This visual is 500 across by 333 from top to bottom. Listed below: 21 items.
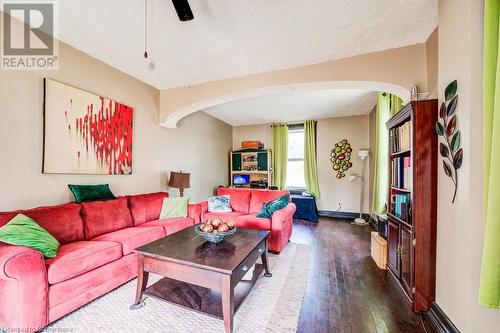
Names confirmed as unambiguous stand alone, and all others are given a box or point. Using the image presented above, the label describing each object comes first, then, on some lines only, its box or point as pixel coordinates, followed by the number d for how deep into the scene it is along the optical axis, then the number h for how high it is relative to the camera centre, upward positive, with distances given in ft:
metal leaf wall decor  4.51 +0.74
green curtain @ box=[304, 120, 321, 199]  18.86 +0.50
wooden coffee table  4.87 -2.77
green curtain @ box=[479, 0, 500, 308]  2.89 +0.17
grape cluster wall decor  18.06 +0.78
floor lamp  16.14 -1.14
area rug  5.09 -4.15
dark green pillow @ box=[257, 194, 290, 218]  10.46 -2.21
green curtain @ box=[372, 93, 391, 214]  11.84 +0.81
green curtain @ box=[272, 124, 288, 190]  20.03 +1.09
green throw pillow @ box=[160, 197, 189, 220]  10.57 -2.36
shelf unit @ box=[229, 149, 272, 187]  20.20 +0.14
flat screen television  20.67 -1.59
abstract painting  7.73 +1.32
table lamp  12.30 -1.06
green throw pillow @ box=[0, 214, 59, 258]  5.10 -1.94
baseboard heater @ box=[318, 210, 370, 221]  17.73 -4.38
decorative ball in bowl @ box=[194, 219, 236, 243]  6.15 -2.06
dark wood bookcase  5.63 -1.05
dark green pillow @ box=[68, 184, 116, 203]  8.13 -1.27
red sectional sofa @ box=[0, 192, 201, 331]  4.58 -2.76
